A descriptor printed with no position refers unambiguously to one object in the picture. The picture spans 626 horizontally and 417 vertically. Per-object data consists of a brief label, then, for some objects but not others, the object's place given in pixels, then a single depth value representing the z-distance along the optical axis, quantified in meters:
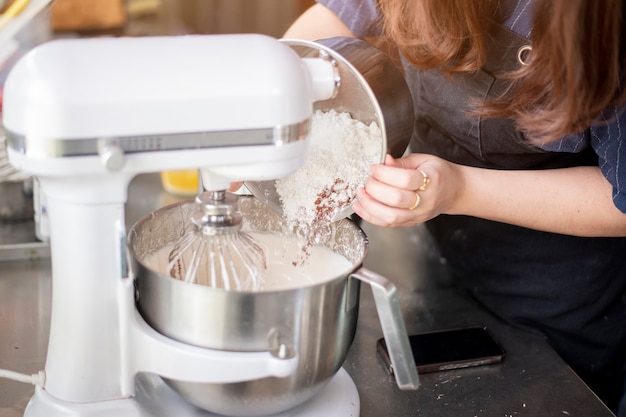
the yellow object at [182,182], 1.45
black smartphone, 1.04
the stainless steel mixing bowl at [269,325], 0.76
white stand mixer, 0.67
